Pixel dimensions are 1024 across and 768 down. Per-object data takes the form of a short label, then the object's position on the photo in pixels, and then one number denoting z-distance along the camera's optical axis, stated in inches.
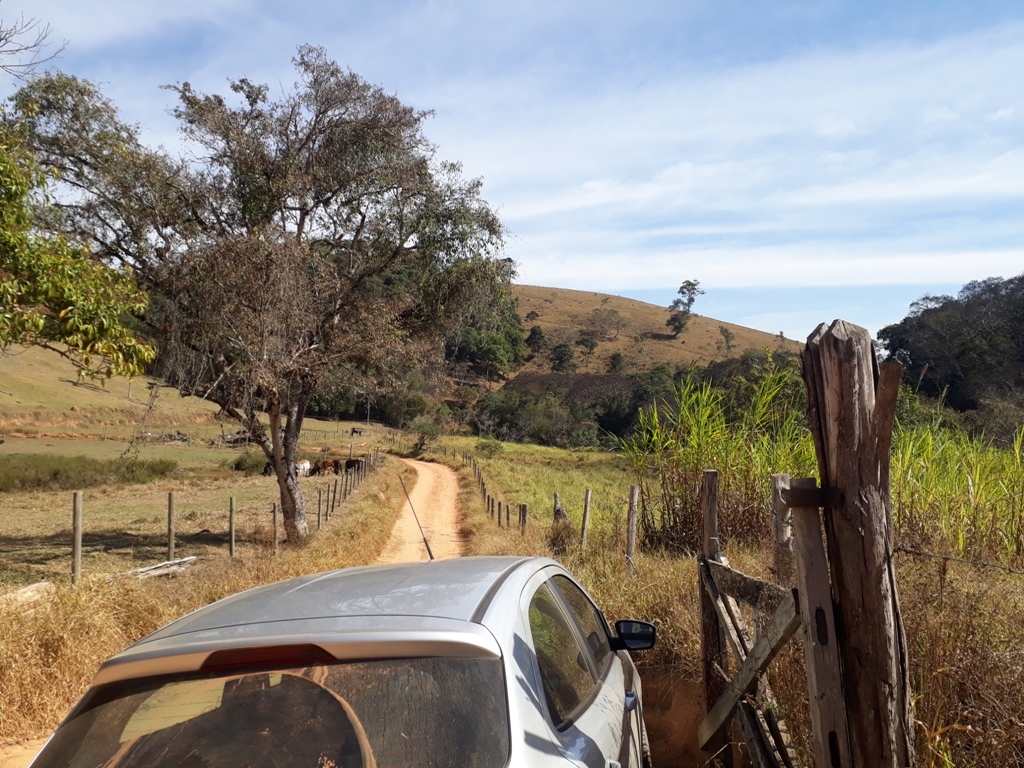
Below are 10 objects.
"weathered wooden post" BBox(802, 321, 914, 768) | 130.3
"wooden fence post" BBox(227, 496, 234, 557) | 592.1
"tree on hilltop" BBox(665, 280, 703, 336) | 4703.3
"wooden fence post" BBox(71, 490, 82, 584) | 406.9
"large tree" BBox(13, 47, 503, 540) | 609.0
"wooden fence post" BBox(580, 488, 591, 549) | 450.0
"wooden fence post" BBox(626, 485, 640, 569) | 369.4
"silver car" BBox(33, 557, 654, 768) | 86.4
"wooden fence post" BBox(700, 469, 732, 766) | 207.9
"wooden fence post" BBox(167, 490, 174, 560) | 534.1
